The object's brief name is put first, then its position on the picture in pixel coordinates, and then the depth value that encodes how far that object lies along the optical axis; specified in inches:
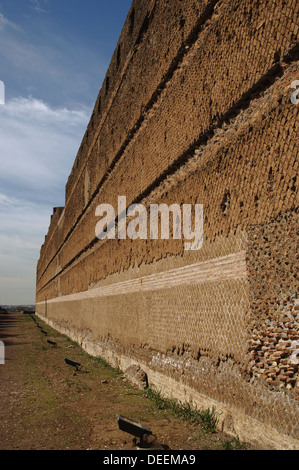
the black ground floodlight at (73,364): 344.3
